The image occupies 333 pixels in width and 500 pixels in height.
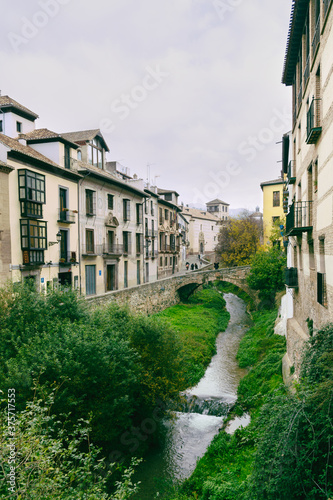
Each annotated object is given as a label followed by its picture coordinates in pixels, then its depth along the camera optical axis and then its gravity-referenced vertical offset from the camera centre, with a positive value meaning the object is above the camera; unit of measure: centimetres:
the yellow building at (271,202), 3797 +503
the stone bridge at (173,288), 2581 -366
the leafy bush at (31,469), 483 -338
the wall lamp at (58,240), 2002 +58
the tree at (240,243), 3931 +34
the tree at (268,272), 2669 -217
